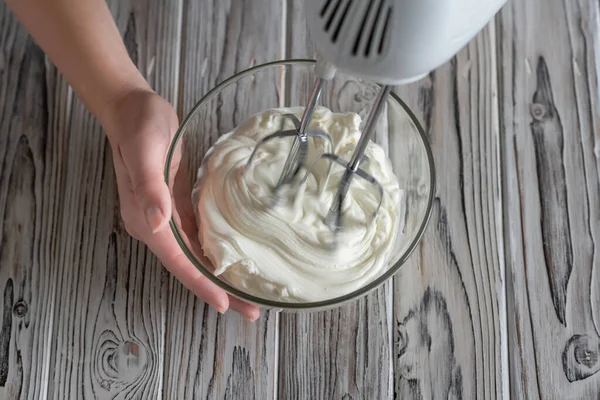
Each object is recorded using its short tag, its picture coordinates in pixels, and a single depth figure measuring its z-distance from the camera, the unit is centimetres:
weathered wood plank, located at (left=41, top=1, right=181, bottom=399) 66
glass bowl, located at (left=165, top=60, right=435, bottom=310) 58
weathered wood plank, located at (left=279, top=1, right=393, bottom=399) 66
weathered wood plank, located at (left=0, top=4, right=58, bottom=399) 66
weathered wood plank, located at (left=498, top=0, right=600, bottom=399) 68
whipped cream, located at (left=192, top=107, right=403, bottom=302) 57
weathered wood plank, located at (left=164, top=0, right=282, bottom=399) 66
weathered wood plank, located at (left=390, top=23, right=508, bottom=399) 67
